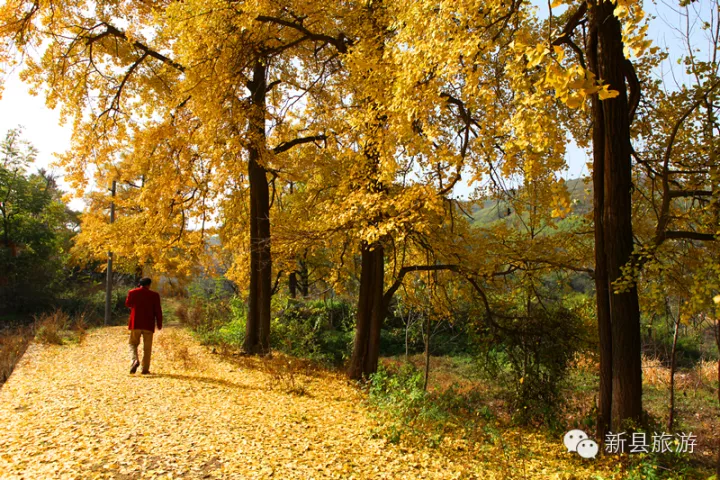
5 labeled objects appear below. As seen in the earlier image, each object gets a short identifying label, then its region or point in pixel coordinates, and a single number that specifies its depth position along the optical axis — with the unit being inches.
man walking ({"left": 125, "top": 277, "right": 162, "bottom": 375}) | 288.0
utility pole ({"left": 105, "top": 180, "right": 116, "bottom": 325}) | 707.2
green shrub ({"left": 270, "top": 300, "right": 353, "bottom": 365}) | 485.5
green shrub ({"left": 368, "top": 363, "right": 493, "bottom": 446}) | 196.1
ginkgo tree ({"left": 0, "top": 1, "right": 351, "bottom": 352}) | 294.5
